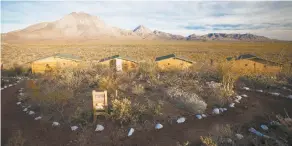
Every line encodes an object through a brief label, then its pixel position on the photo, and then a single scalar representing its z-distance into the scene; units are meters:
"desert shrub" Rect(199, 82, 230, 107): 8.57
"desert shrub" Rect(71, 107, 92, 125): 6.96
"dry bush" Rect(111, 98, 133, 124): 6.76
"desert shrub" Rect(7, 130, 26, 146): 5.61
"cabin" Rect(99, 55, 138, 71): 19.02
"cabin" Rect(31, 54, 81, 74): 19.12
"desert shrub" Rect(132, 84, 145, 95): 9.52
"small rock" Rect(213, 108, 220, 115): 7.58
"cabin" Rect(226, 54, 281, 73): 17.27
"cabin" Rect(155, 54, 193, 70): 19.17
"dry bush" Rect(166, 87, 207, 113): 7.53
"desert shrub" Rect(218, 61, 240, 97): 10.52
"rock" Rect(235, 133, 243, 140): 5.71
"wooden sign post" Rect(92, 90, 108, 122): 6.83
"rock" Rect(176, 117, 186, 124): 6.85
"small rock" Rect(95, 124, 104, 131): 6.38
